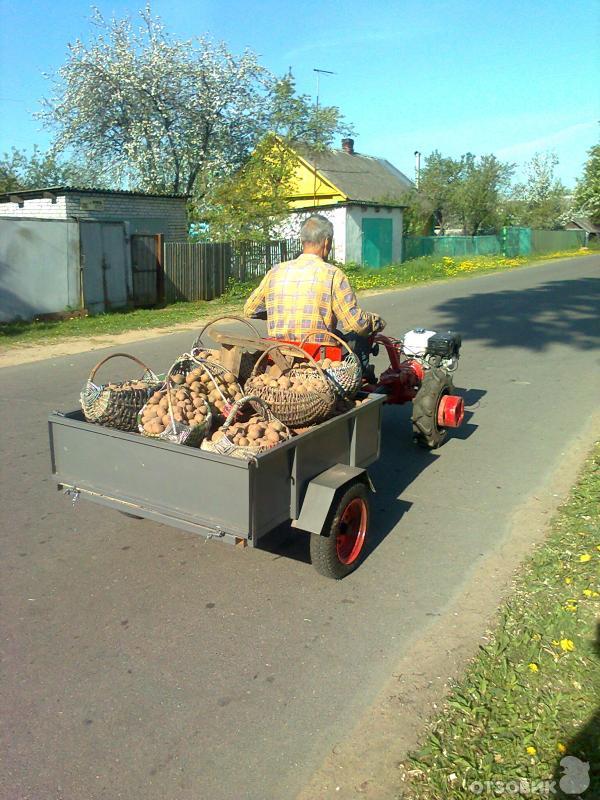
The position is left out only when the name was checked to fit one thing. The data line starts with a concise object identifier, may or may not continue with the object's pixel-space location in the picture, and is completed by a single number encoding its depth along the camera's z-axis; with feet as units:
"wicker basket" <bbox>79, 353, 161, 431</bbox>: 12.81
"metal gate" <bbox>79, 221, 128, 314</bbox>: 52.44
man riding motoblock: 15.83
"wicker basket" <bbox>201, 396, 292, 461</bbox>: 11.67
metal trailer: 11.31
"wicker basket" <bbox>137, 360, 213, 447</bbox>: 12.09
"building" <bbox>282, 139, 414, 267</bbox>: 94.17
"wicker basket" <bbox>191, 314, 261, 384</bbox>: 15.21
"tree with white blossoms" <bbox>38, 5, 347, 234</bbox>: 90.68
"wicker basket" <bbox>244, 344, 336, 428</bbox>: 12.80
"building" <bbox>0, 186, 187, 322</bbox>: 48.01
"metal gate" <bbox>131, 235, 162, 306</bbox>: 56.90
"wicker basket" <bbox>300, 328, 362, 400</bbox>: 14.12
